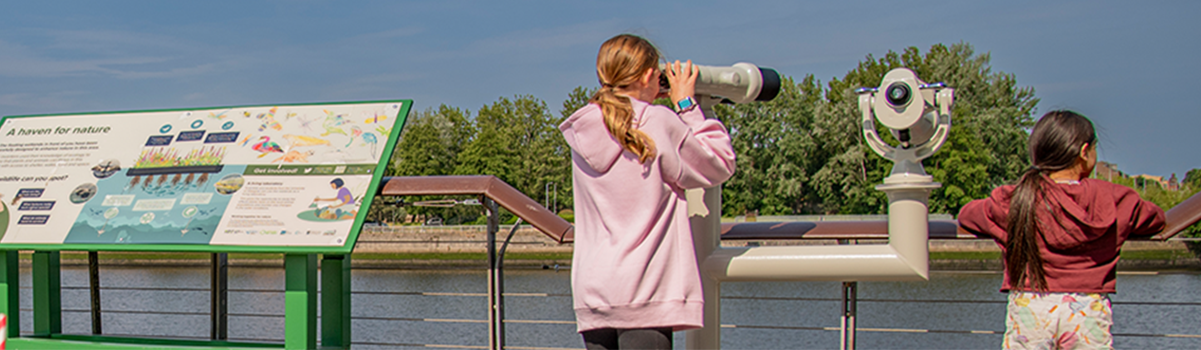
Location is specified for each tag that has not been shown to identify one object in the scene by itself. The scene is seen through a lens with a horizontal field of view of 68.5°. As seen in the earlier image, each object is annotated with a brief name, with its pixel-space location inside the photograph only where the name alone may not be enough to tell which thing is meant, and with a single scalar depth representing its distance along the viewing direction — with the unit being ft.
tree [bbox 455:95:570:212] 136.15
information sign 9.37
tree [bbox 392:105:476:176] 141.28
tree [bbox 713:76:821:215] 131.44
